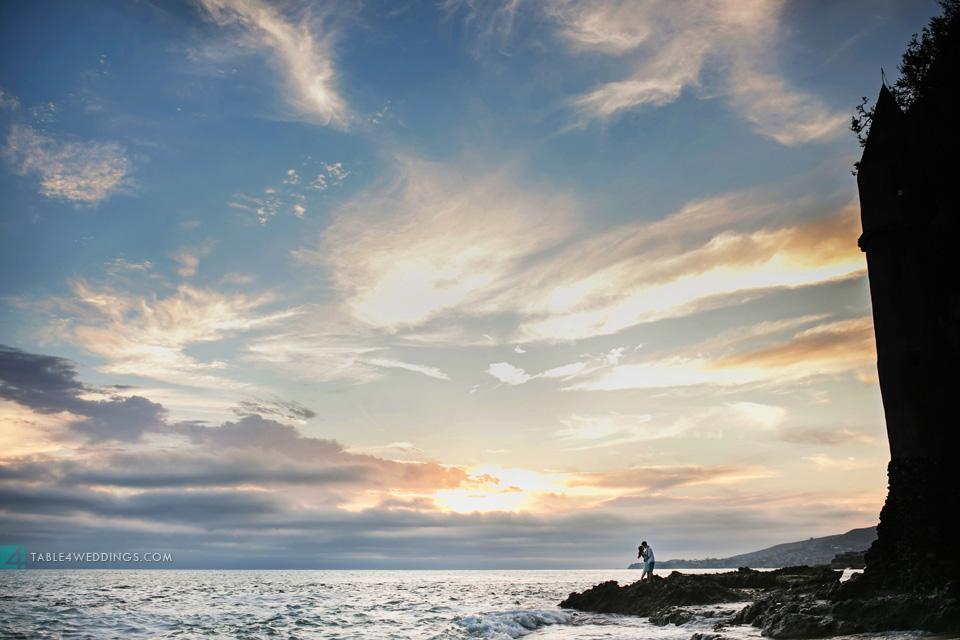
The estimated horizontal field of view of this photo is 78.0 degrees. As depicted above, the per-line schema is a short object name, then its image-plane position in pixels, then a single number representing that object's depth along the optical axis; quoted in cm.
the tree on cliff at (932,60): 2198
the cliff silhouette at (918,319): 2047
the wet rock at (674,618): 2344
